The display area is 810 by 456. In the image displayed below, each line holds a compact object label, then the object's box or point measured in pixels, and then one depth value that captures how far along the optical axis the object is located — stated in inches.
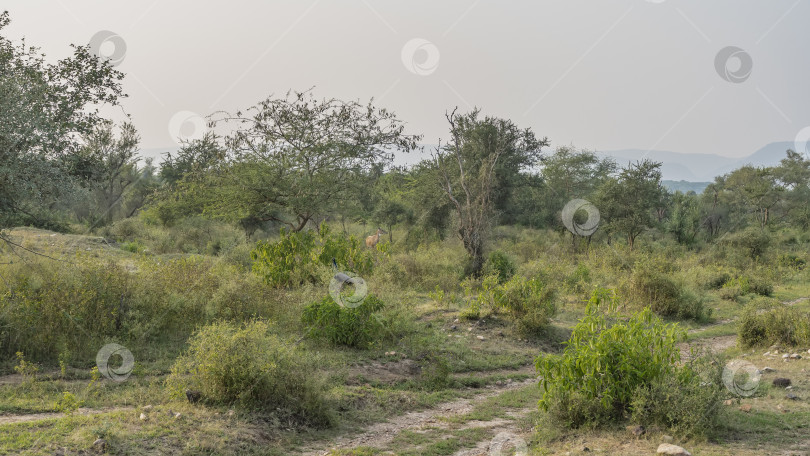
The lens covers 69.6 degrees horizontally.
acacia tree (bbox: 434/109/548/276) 761.0
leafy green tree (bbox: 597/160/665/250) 1047.0
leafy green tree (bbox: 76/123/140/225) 1192.8
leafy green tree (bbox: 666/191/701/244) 1184.4
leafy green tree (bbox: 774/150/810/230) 1412.4
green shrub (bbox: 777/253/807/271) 879.5
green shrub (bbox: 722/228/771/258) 928.3
